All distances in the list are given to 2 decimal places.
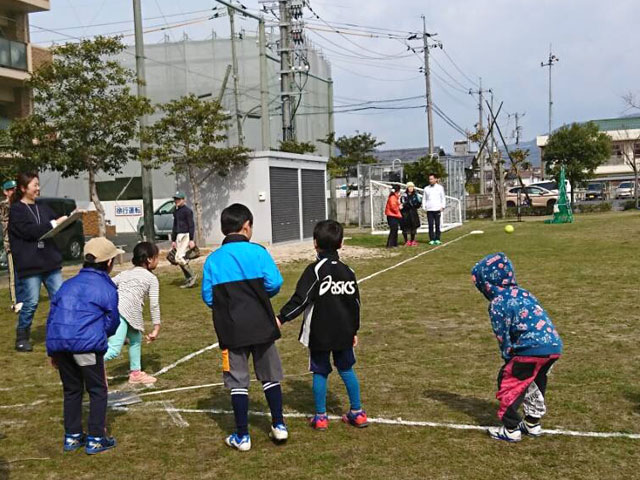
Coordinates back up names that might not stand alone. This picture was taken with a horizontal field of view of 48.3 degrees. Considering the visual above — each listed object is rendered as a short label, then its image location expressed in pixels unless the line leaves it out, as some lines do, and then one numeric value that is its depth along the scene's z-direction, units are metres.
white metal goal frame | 25.84
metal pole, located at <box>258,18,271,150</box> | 21.56
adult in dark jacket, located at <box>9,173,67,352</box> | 7.29
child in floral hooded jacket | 4.27
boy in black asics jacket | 4.60
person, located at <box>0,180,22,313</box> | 8.51
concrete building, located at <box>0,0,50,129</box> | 26.28
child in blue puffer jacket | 4.42
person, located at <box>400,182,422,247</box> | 18.80
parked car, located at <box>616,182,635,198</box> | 48.25
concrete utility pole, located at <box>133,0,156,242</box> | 17.55
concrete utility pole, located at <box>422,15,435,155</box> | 41.78
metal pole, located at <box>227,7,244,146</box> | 32.22
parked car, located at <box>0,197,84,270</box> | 18.59
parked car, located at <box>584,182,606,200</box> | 47.84
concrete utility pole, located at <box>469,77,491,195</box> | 37.00
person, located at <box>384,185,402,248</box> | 18.19
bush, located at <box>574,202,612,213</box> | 34.66
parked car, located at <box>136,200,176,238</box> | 25.62
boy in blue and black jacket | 4.36
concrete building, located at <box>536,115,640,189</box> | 60.34
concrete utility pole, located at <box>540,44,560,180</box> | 72.81
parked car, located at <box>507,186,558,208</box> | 36.34
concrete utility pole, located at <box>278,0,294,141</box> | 34.09
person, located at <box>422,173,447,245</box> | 18.34
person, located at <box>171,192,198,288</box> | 12.13
